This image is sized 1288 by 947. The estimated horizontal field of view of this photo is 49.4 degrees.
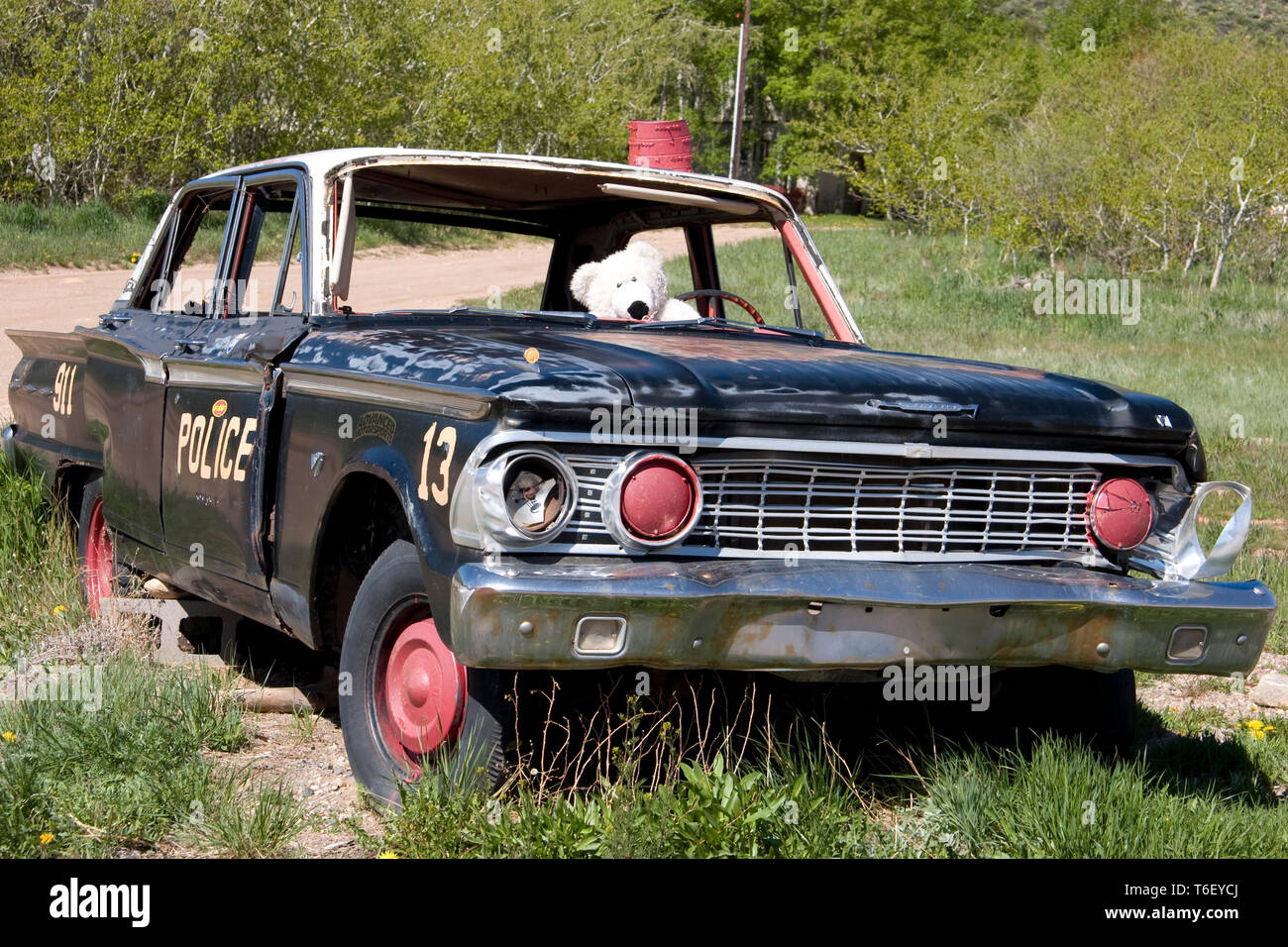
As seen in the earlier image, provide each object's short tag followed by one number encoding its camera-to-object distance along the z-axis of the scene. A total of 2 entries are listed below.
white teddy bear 4.89
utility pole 28.06
